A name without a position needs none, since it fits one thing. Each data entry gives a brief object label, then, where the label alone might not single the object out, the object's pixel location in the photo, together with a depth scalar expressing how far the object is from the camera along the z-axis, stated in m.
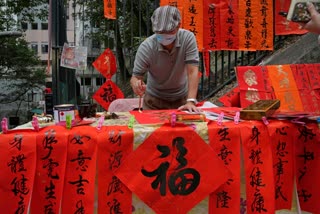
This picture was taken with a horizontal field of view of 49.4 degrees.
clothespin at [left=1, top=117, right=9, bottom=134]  1.56
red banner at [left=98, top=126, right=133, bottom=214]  1.58
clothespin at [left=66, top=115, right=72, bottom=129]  1.65
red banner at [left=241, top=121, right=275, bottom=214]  1.69
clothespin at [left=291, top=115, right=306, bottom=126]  1.77
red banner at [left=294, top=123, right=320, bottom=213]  1.78
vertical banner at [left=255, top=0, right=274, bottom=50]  5.06
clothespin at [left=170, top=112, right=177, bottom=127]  1.67
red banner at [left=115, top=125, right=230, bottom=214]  1.61
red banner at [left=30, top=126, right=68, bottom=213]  1.55
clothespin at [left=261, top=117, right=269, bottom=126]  1.72
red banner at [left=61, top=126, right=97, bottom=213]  1.56
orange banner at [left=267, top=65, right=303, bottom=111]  3.48
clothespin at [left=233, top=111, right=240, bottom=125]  1.74
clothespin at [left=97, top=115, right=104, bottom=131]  1.67
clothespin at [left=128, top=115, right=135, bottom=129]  1.70
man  2.36
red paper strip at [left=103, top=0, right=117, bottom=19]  5.11
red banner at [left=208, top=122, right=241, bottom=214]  1.66
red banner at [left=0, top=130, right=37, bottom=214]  1.49
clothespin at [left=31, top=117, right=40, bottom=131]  1.61
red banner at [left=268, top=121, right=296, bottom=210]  1.74
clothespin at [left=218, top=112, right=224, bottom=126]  1.72
